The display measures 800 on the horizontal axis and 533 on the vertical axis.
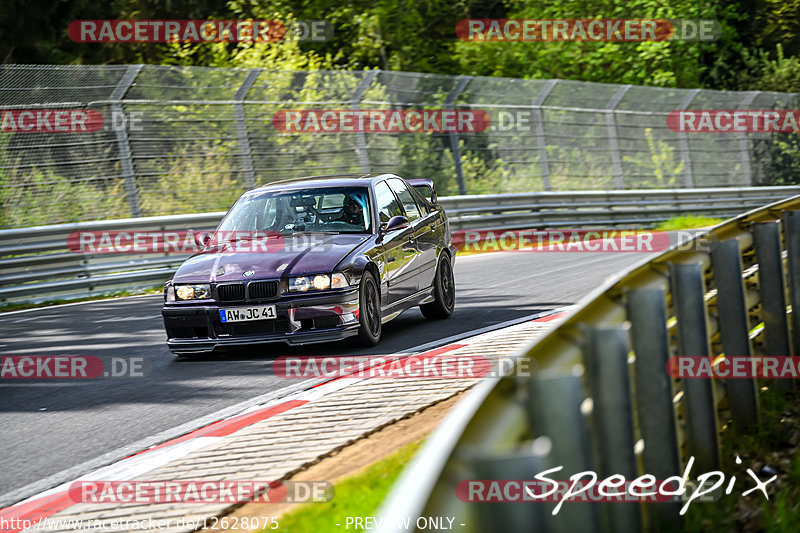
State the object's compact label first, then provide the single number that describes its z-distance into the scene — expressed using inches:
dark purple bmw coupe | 714.2
